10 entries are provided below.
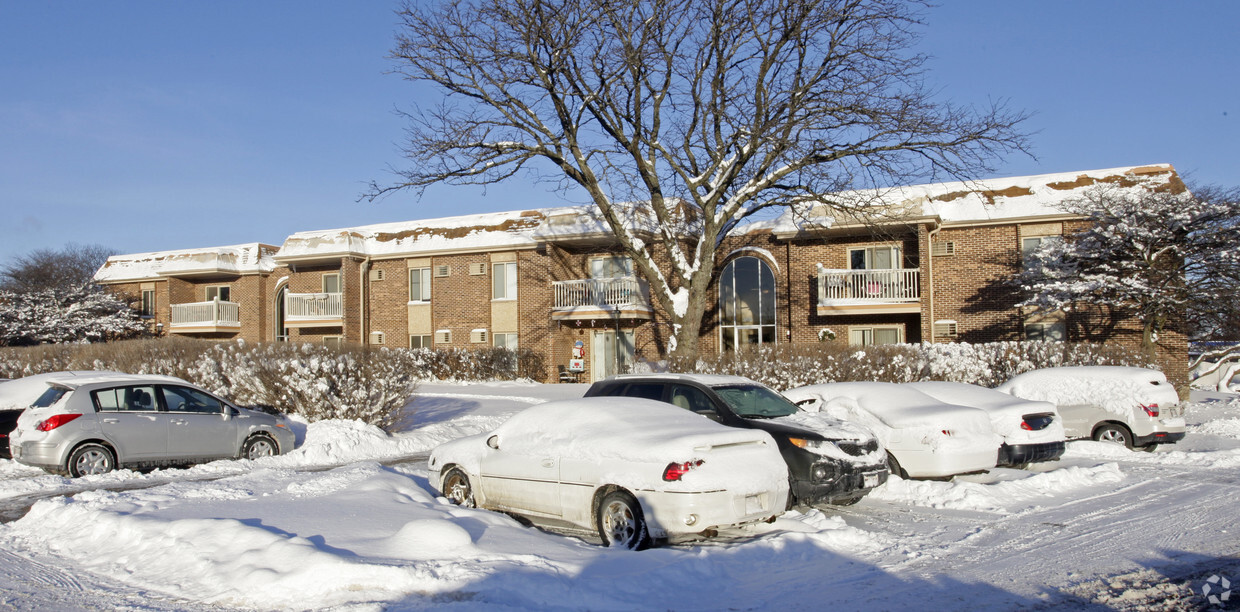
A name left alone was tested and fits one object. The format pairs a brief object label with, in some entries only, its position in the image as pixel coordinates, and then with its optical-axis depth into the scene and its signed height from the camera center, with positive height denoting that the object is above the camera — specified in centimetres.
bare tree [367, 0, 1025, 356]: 2102 +532
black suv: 884 -107
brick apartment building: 2616 +183
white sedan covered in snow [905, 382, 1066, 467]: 1113 -132
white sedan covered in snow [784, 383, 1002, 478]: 1042 -127
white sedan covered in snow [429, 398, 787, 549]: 725 -123
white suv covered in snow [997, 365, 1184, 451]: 1322 -118
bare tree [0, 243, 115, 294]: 4169 +341
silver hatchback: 1137 -120
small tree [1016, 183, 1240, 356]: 2084 +174
